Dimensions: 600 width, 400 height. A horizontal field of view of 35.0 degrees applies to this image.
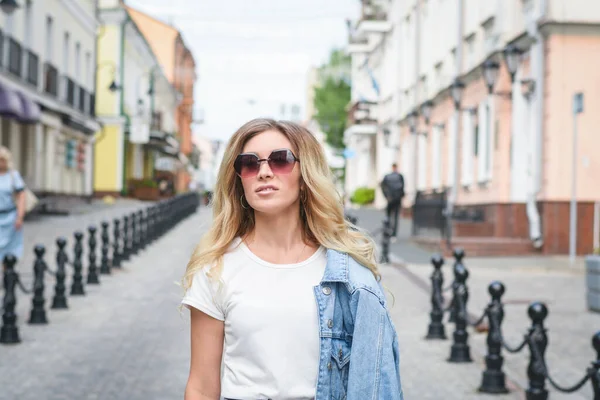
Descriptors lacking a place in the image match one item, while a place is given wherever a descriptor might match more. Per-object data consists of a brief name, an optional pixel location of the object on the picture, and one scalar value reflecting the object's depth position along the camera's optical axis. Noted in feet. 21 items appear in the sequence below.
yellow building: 146.51
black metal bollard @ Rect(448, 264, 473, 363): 26.73
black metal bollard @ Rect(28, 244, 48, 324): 32.01
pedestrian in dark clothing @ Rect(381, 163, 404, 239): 71.77
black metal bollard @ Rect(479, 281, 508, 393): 22.88
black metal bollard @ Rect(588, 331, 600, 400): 15.83
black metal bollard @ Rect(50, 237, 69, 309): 35.83
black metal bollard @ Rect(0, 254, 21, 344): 28.55
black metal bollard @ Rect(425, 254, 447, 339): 30.63
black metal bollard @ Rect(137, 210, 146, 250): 62.59
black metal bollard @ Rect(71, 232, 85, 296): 39.70
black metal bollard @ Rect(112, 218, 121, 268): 51.11
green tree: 220.43
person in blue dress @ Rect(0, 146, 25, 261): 35.94
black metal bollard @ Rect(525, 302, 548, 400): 19.70
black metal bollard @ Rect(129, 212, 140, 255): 59.41
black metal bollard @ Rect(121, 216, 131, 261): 55.62
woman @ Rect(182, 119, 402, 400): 8.73
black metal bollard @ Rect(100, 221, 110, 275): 47.57
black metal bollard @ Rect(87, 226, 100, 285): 43.62
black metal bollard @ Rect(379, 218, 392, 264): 55.73
